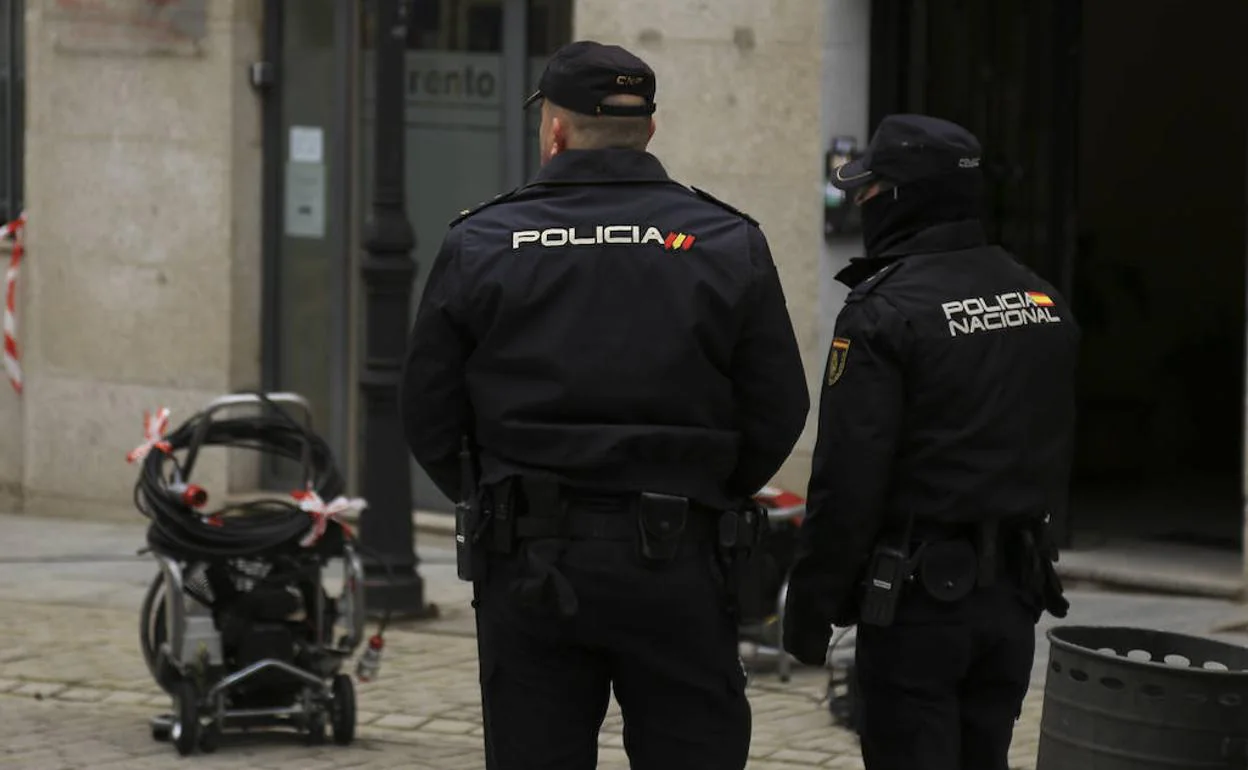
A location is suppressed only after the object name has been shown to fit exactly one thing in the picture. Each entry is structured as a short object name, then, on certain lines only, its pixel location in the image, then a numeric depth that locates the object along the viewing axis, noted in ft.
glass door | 87.81
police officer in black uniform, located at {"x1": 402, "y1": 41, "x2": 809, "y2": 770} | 30.73
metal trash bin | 32.78
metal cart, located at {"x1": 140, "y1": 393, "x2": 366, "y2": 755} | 52.60
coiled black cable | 52.65
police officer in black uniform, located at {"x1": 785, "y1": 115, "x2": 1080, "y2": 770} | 33.53
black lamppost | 68.28
